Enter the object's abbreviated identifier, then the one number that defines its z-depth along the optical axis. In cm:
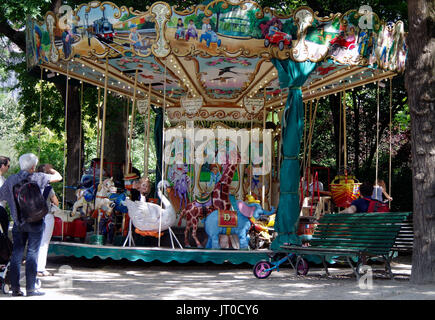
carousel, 1085
